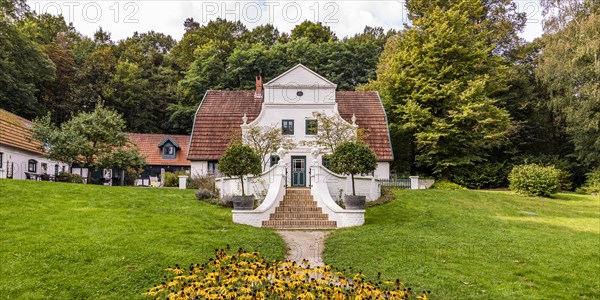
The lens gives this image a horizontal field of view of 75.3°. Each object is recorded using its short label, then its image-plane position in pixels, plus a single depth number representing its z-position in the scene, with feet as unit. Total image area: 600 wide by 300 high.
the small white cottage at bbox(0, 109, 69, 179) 76.69
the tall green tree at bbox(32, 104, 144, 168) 71.72
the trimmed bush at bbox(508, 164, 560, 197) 77.15
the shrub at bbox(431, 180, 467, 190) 91.40
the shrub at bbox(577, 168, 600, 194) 95.82
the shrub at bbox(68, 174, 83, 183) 78.74
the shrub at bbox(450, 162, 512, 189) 103.14
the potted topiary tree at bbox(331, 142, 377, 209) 53.26
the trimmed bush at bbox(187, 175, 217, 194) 68.12
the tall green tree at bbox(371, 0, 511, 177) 96.73
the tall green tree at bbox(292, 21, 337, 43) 168.04
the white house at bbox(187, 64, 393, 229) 60.90
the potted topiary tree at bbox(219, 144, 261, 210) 53.36
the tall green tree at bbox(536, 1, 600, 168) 93.91
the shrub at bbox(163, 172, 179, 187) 90.33
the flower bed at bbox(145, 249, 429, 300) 16.75
